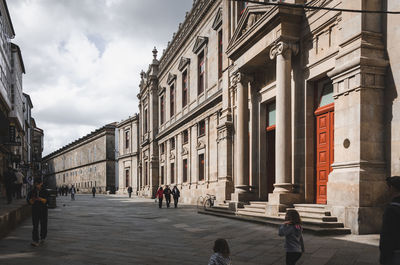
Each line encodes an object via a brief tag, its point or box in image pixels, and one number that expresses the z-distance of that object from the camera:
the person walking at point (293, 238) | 5.12
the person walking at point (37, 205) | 8.47
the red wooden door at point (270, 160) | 15.21
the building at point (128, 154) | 48.53
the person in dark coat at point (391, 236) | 3.08
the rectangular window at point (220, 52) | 21.92
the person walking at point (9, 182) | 15.05
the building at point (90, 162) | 61.22
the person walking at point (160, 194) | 22.75
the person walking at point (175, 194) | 22.53
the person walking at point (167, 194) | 22.52
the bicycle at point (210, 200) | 19.39
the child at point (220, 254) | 3.97
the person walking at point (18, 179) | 18.10
